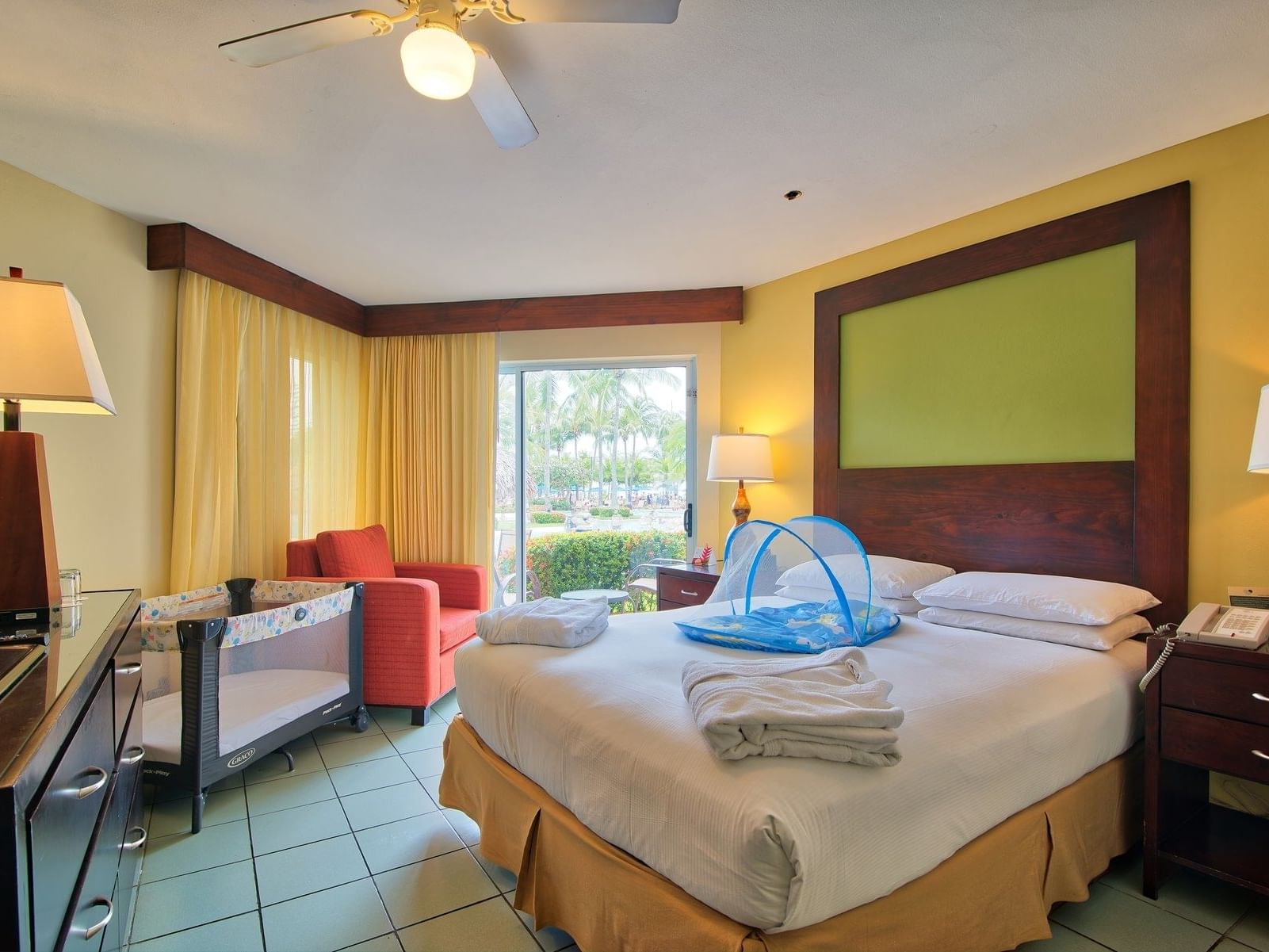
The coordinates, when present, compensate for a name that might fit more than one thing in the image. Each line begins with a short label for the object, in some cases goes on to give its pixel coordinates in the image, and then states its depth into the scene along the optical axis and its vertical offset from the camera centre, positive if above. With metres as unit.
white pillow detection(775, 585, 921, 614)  2.75 -0.54
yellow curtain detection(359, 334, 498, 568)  4.53 +0.18
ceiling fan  1.45 +1.00
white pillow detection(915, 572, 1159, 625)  2.20 -0.43
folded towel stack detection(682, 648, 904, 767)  1.32 -0.50
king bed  1.23 -0.65
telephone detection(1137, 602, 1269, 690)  1.82 -0.43
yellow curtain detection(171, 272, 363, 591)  3.28 +0.21
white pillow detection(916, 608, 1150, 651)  2.16 -0.53
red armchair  3.32 -0.81
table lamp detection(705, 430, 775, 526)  3.74 +0.08
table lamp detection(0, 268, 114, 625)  1.65 +0.11
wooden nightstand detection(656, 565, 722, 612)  3.69 -0.64
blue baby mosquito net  2.22 -0.49
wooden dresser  0.71 -0.45
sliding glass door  4.45 -0.03
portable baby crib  2.37 -0.88
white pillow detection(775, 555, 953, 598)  2.56 -0.43
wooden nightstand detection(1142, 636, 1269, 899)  1.79 -0.75
